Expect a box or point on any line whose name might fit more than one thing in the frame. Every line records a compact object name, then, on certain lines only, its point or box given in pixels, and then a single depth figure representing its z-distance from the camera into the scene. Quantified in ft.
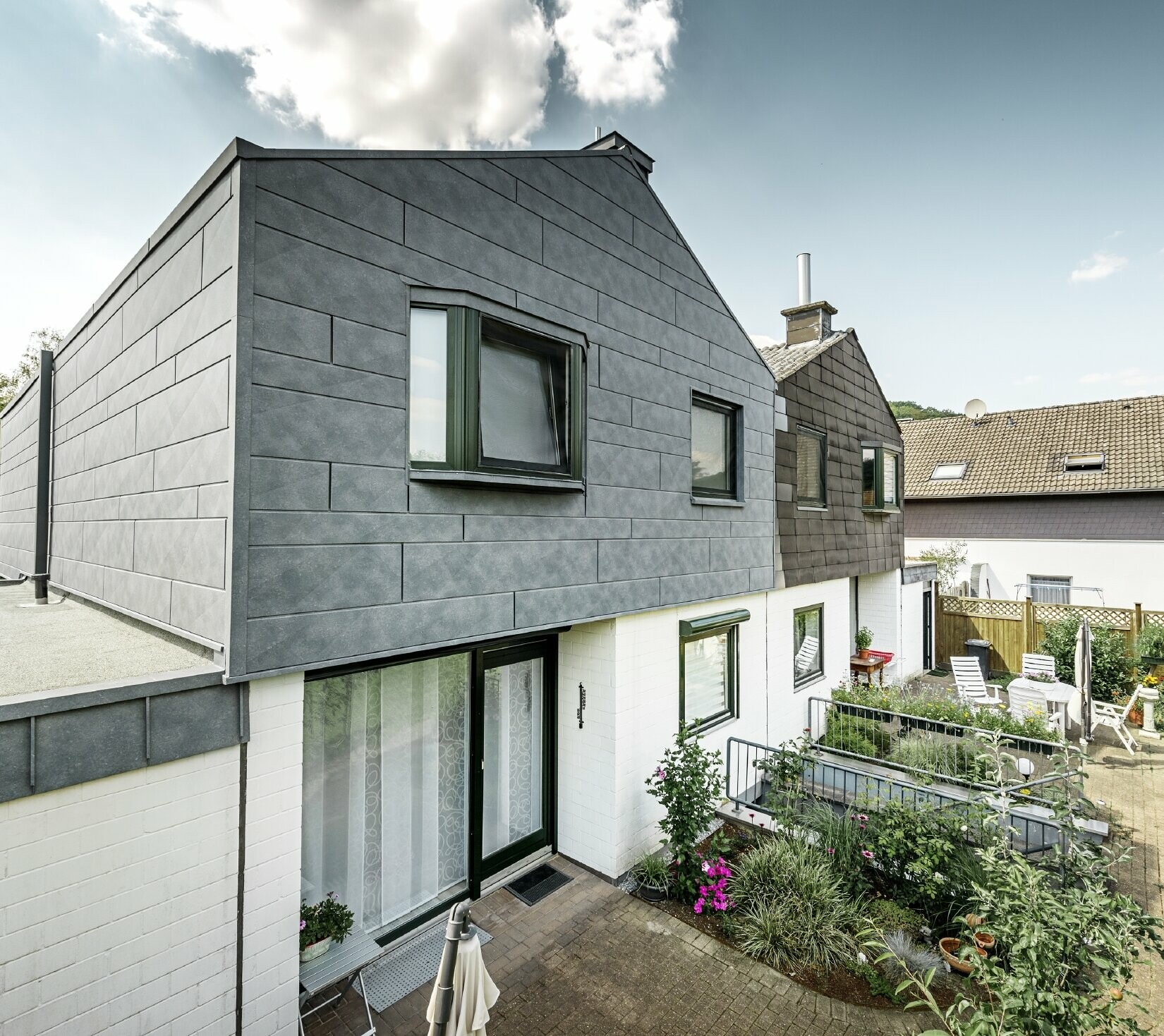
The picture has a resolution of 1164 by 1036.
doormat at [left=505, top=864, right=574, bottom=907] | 16.67
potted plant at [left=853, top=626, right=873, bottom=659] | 40.03
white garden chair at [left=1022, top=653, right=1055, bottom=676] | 36.14
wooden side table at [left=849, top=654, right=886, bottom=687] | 37.01
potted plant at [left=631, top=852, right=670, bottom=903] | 17.03
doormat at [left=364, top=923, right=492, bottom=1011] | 13.05
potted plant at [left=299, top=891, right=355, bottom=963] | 12.26
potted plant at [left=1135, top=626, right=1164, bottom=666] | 37.14
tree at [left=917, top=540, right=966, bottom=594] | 55.93
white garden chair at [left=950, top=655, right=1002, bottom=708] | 34.22
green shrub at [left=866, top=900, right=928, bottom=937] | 15.37
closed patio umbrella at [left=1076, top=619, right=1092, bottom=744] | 30.12
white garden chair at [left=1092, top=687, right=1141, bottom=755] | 30.07
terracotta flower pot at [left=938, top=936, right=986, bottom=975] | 13.96
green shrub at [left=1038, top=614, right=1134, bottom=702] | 37.83
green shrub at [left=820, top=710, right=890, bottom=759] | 27.61
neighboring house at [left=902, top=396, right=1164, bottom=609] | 52.95
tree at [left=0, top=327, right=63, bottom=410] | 66.13
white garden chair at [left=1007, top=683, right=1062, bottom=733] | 30.45
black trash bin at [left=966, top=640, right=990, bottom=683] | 44.45
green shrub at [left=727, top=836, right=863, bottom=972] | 14.44
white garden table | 31.12
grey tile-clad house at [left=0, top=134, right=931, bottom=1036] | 9.06
